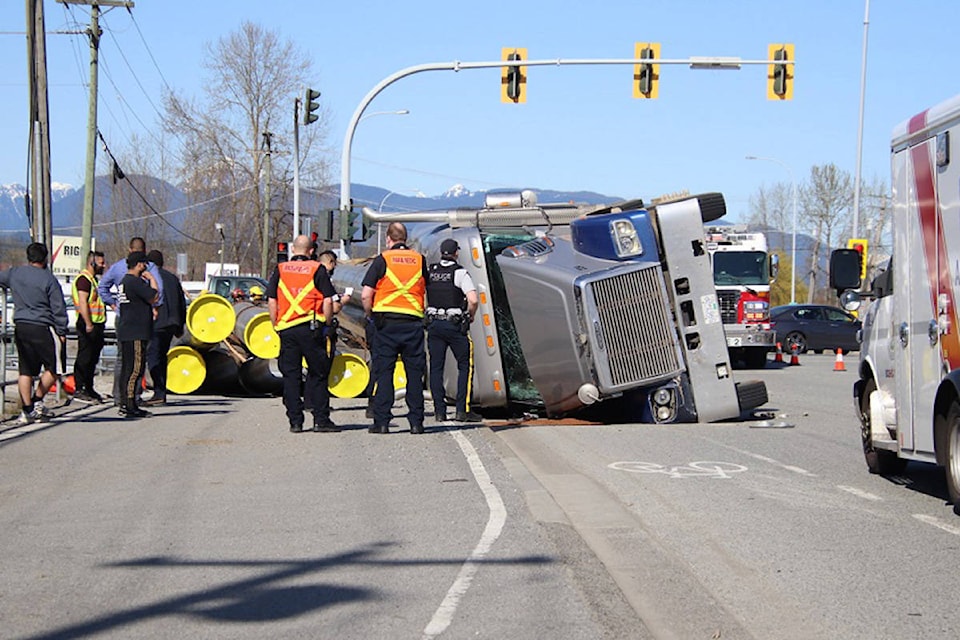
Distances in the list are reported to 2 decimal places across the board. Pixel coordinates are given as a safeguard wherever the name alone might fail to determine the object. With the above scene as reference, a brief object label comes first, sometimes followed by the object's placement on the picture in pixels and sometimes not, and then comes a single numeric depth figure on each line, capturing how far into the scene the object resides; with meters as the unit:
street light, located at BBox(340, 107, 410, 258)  25.66
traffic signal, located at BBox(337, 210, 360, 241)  27.44
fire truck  28.33
